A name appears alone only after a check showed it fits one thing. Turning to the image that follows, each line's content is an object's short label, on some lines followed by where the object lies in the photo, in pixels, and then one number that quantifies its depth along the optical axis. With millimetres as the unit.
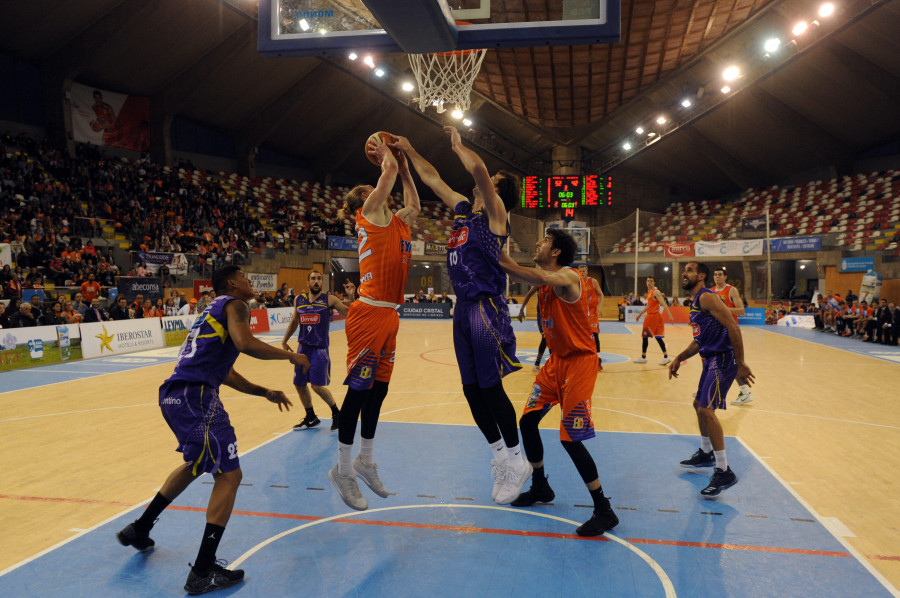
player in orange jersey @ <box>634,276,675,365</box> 13084
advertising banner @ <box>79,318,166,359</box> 13766
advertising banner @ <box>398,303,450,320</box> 29016
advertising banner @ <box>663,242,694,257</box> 32597
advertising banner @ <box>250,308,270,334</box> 18953
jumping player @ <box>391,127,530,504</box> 4035
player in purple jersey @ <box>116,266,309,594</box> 3262
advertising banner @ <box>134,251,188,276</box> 19419
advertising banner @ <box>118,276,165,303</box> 17422
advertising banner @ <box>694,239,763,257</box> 30083
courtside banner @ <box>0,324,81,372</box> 11859
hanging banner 24562
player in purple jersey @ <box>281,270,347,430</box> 6965
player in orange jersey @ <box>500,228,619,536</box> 3932
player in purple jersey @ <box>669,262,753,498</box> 4820
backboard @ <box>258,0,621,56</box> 4742
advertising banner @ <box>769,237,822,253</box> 29375
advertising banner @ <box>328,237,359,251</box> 31281
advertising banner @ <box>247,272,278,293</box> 25172
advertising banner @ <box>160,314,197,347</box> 16219
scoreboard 30953
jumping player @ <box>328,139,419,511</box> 3969
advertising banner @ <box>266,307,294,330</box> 20448
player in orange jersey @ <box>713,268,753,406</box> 8016
